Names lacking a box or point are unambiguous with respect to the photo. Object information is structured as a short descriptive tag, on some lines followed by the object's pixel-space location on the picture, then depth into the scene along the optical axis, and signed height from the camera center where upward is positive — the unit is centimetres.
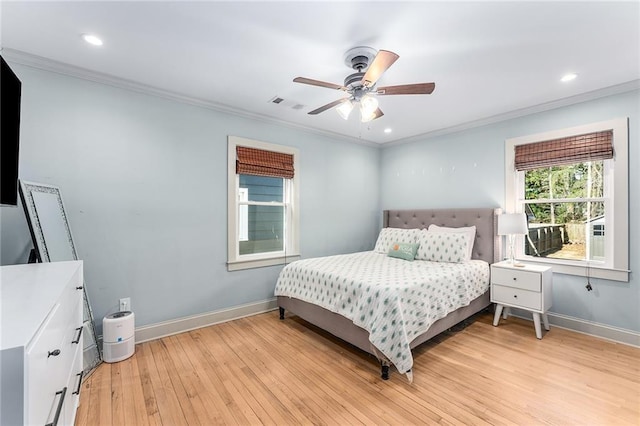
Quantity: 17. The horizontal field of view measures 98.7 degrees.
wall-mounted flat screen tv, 147 +44
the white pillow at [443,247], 335 -42
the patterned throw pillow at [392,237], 395 -36
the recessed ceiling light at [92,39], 203 +130
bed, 218 -77
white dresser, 73 -44
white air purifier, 242 -112
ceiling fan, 200 +98
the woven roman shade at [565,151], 288 +72
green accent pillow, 358 -50
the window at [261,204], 344 +12
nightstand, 286 -82
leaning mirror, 208 -17
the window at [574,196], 281 +21
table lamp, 310 -12
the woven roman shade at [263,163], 348 +66
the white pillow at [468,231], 351 -24
